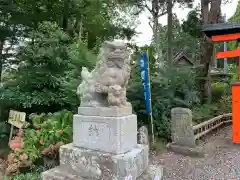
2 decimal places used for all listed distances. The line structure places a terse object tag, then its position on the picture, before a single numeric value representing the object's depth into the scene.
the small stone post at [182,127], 4.82
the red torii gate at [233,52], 5.21
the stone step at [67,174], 2.68
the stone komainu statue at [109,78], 2.62
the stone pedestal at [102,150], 2.52
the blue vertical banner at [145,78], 4.70
